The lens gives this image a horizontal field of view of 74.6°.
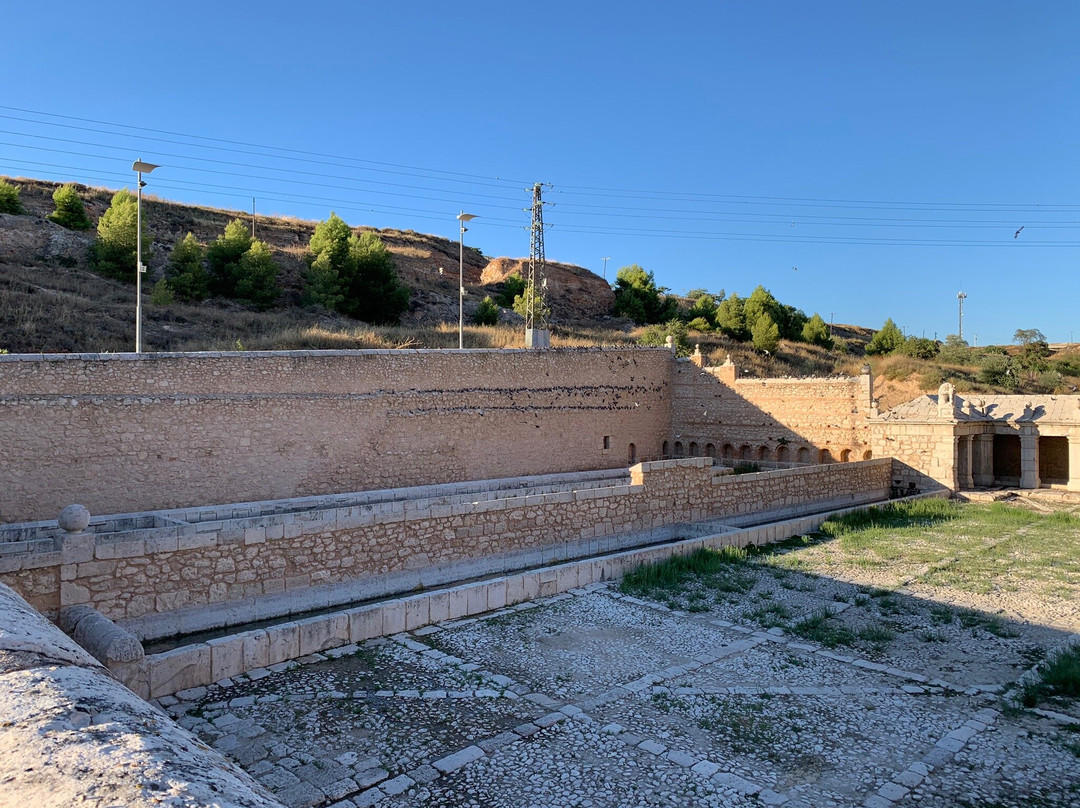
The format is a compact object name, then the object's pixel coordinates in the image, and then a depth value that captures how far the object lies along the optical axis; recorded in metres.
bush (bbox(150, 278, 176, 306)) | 26.17
